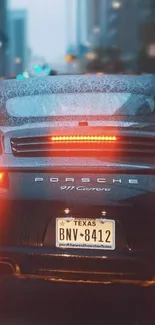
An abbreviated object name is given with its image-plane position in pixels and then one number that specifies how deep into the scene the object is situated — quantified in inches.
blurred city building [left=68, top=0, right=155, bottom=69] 3037.4
